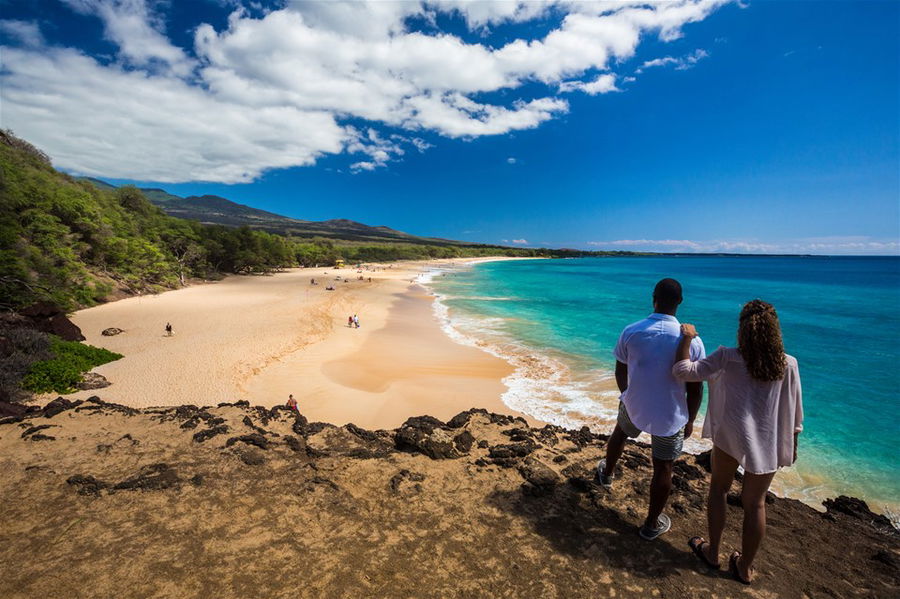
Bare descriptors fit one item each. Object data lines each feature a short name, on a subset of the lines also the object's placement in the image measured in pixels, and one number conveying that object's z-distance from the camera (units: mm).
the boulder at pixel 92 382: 10626
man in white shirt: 3205
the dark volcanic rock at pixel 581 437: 5984
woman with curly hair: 2664
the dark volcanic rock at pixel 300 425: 6092
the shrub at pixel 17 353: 9023
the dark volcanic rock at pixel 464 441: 5574
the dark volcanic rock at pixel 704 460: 5215
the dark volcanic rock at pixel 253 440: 5539
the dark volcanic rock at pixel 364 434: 5938
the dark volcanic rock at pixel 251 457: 5102
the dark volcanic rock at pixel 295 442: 5512
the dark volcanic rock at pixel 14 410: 6672
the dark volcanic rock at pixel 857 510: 4536
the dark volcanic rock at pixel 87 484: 4352
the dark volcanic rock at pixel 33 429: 5682
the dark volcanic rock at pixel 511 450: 5312
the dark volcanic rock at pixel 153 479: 4445
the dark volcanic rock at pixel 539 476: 4534
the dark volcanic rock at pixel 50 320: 12758
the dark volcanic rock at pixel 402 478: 4617
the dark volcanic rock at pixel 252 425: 6012
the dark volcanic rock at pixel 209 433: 5641
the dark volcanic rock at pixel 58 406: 6430
